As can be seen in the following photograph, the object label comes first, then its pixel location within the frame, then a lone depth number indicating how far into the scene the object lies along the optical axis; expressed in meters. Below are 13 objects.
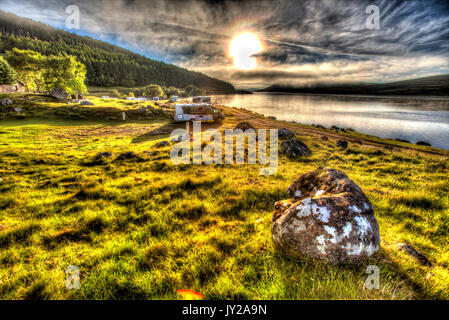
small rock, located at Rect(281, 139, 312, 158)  14.91
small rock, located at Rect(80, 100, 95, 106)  42.47
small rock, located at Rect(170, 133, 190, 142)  18.22
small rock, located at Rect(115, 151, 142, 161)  11.98
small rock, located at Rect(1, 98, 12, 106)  31.30
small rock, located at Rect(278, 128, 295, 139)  22.06
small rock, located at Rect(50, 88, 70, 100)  48.00
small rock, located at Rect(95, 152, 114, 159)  12.12
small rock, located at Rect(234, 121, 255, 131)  24.24
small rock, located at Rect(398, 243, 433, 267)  3.10
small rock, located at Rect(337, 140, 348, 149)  19.20
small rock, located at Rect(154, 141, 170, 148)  16.41
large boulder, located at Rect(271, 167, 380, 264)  2.89
